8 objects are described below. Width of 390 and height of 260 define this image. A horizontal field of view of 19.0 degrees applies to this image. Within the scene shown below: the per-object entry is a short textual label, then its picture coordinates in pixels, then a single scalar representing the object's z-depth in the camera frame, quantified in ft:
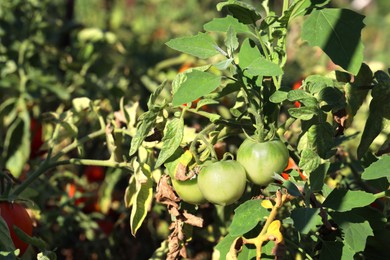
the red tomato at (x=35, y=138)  6.16
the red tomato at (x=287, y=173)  3.86
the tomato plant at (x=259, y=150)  3.62
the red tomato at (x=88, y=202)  6.05
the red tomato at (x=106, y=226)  5.76
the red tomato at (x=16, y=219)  4.10
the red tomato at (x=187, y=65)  6.81
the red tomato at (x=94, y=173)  6.67
